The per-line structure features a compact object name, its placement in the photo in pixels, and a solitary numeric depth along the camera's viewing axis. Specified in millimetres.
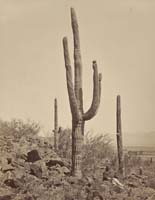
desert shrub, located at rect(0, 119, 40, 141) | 29375
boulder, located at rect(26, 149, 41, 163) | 23750
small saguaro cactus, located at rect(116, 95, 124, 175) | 26406
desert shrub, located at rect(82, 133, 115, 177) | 25530
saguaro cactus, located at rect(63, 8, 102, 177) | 21234
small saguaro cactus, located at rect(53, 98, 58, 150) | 29008
